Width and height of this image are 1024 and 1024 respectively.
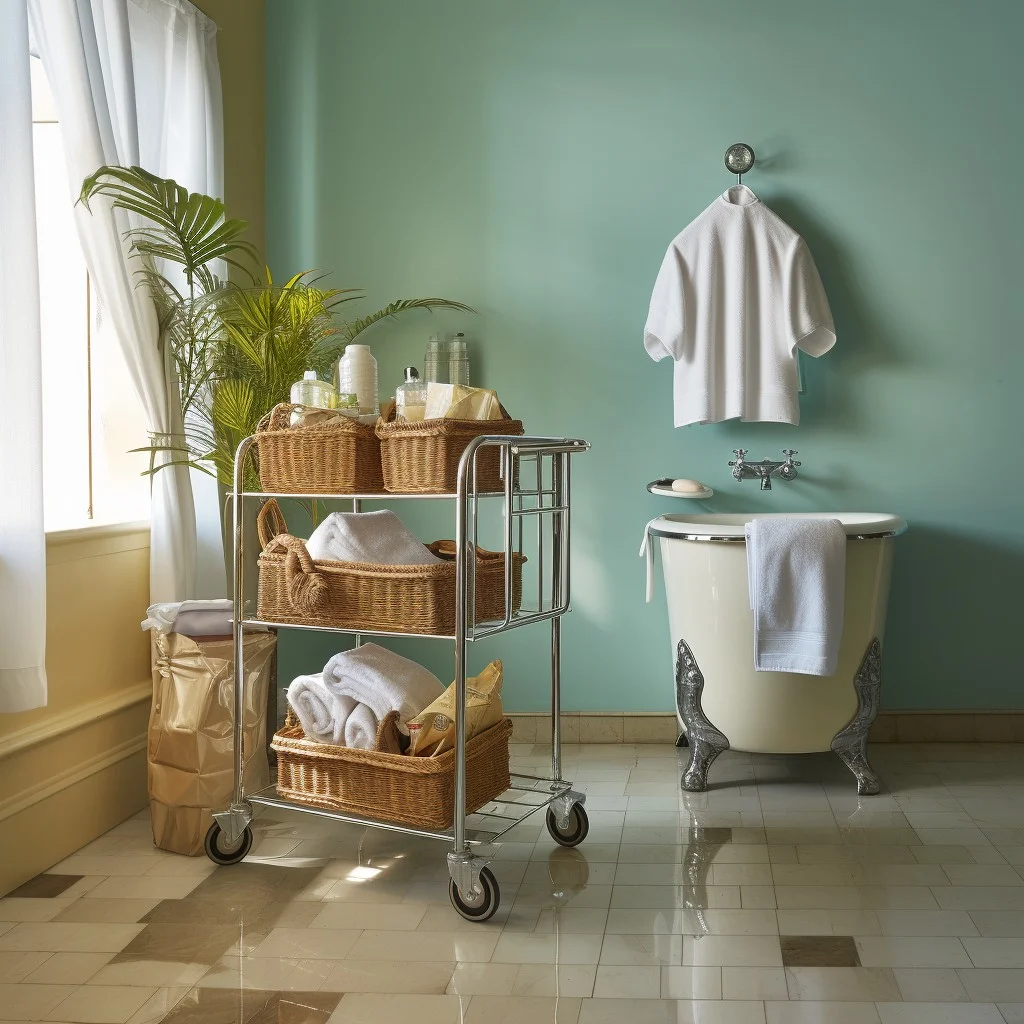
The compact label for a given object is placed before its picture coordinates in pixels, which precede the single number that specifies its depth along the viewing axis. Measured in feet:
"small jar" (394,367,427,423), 7.77
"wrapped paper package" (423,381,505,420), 7.60
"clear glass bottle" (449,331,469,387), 11.81
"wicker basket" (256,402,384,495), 7.76
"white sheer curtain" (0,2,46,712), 7.44
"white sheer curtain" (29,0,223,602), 8.48
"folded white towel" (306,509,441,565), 7.64
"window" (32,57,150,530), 9.78
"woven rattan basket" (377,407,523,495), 7.45
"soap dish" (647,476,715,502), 11.27
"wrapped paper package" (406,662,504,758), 7.58
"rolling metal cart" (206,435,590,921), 7.19
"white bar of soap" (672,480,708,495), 11.25
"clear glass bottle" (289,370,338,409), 8.15
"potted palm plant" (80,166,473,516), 9.07
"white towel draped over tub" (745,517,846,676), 9.36
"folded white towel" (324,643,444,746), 7.77
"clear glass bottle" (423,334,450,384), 11.90
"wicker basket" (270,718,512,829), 7.44
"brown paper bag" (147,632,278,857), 8.52
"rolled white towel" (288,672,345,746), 7.95
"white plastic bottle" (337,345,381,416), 8.00
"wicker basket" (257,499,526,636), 7.37
